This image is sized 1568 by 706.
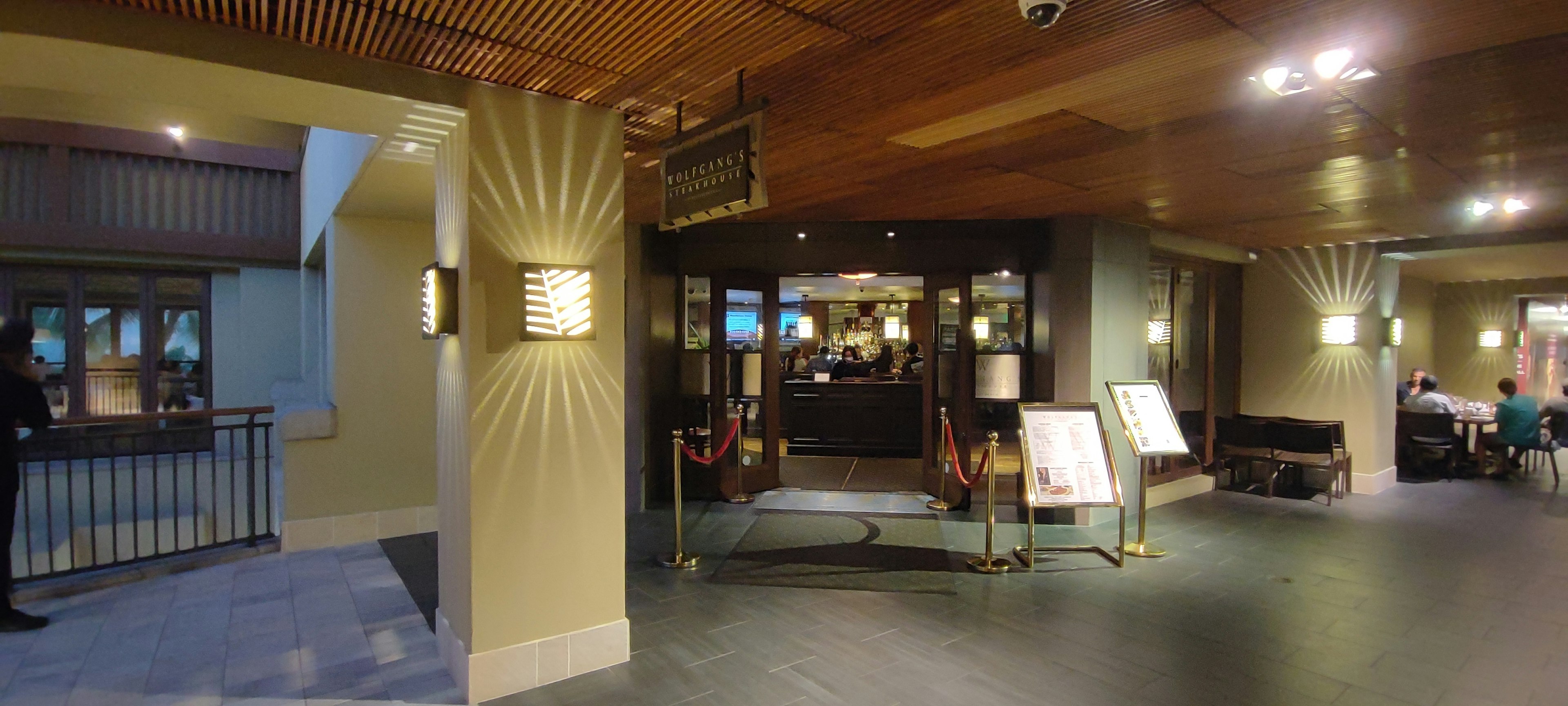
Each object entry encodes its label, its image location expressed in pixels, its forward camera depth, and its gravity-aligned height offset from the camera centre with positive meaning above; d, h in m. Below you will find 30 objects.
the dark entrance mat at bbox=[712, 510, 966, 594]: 4.57 -1.55
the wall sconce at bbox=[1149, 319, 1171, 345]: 7.40 +0.09
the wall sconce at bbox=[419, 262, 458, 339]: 3.07 +0.16
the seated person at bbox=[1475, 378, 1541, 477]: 7.98 -0.90
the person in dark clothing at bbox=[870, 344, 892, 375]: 10.88 -0.39
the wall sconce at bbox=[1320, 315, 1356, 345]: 7.39 +0.11
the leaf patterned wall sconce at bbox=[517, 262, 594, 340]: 3.08 +0.15
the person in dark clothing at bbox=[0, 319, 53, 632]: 3.68 -0.41
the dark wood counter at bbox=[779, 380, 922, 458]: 9.02 -1.02
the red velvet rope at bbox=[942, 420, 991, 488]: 4.96 -0.92
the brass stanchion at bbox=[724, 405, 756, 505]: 6.67 -1.34
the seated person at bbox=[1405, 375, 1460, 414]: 8.27 -0.70
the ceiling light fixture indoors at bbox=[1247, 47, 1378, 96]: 2.62 +1.03
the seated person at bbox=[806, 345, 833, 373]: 11.10 -0.42
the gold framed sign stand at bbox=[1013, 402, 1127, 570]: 4.73 -1.08
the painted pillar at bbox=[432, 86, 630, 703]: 3.01 -0.35
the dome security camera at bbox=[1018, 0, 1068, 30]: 2.07 +0.97
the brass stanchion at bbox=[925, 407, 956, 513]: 6.44 -1.31
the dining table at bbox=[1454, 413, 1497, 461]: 8.38 -0.99
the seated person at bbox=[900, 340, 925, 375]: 11.03 -0.34
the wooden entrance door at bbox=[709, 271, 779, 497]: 6.66 -0.29
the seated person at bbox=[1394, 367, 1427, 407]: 8.75 -0.59
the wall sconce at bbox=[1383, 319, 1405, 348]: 7.51 +0.09
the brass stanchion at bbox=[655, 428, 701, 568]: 4.82 -1.53
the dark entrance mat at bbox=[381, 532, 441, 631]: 4.23 -1.57
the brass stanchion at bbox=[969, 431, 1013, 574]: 4.76 -1.31
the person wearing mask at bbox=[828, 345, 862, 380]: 9.85 -0.44
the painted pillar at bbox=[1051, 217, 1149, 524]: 5.87 +0.23
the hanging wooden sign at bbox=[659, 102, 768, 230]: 2.74 +0.68
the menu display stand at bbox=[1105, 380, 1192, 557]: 5.16 -0.63
